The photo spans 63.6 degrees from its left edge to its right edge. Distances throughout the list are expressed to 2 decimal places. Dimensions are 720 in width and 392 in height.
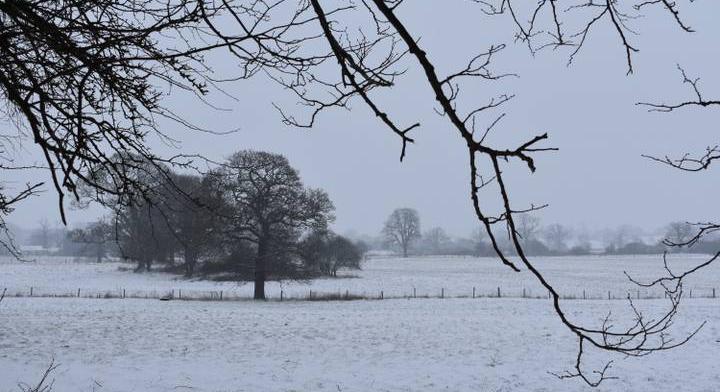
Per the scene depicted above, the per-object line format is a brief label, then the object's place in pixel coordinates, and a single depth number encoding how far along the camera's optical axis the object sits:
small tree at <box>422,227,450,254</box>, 141.62
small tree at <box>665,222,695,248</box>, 90.50
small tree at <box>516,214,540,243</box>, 113.74
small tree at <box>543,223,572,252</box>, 141.81
